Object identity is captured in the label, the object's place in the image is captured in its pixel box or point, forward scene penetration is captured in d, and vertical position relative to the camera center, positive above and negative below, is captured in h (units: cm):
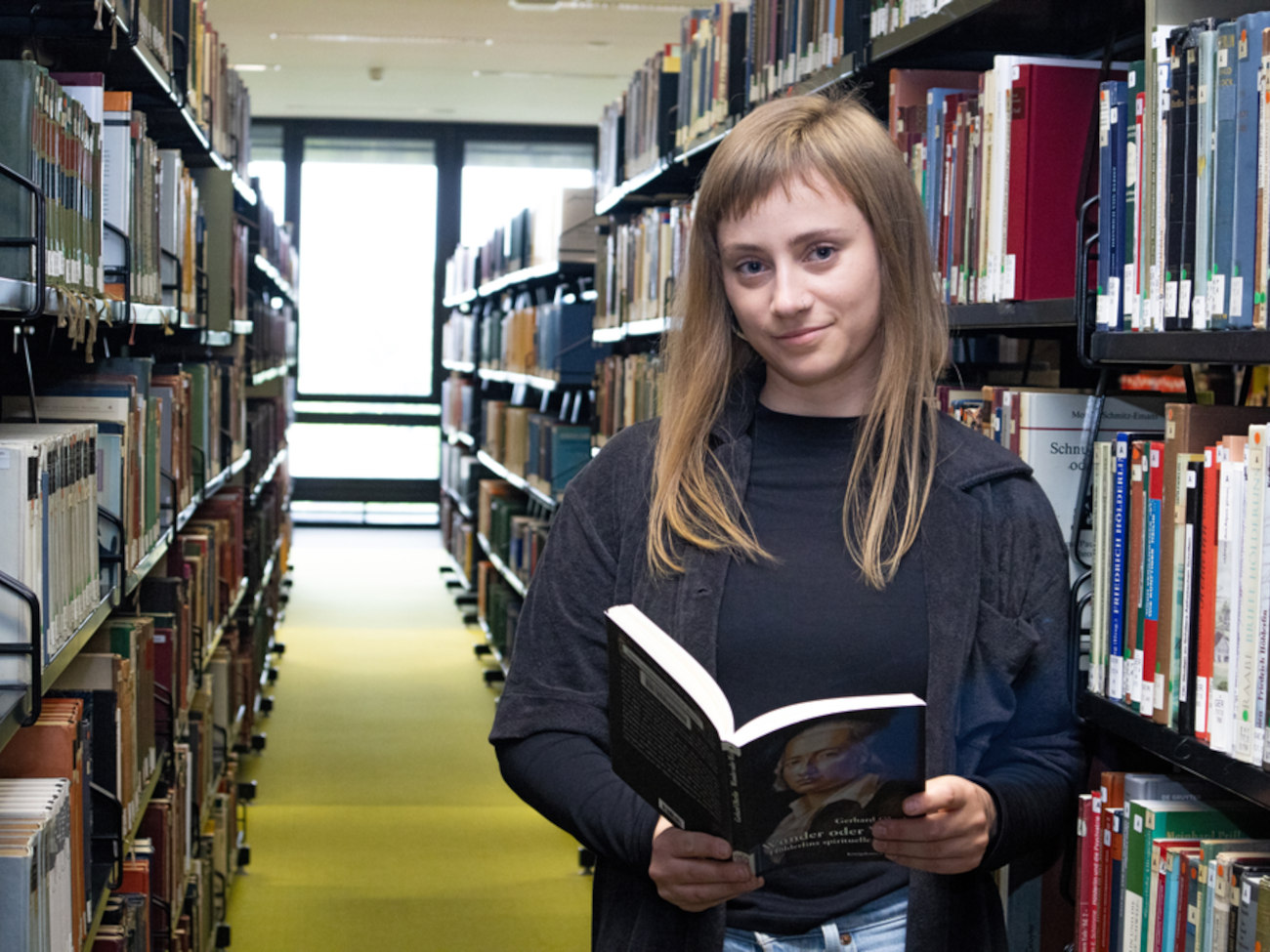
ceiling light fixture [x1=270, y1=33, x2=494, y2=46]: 796 +190
